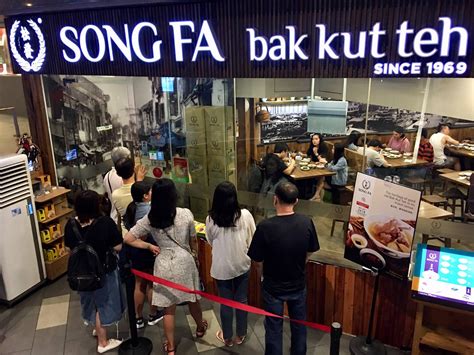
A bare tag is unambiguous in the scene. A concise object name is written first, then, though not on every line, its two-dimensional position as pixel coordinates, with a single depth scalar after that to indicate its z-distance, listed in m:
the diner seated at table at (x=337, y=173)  4.69
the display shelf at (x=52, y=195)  4.32
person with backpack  2.93
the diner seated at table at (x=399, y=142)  4.99
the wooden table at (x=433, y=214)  3.50
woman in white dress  2.86
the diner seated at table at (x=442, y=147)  5.18
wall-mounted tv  4.96
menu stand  3.17
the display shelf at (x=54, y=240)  4.40
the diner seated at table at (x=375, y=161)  4.87
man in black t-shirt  2.66
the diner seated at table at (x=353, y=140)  4.95
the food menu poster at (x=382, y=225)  2.87
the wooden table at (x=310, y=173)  4.93
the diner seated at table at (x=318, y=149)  5.27
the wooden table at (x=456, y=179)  4.69
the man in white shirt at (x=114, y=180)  3.81
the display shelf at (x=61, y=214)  4.36
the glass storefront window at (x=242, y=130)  4.52
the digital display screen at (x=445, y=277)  2.69
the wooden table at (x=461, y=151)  5.33
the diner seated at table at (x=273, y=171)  4.65
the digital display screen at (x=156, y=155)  5.21
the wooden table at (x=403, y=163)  4.89
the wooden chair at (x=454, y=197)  4.19
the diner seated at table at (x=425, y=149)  4.92
